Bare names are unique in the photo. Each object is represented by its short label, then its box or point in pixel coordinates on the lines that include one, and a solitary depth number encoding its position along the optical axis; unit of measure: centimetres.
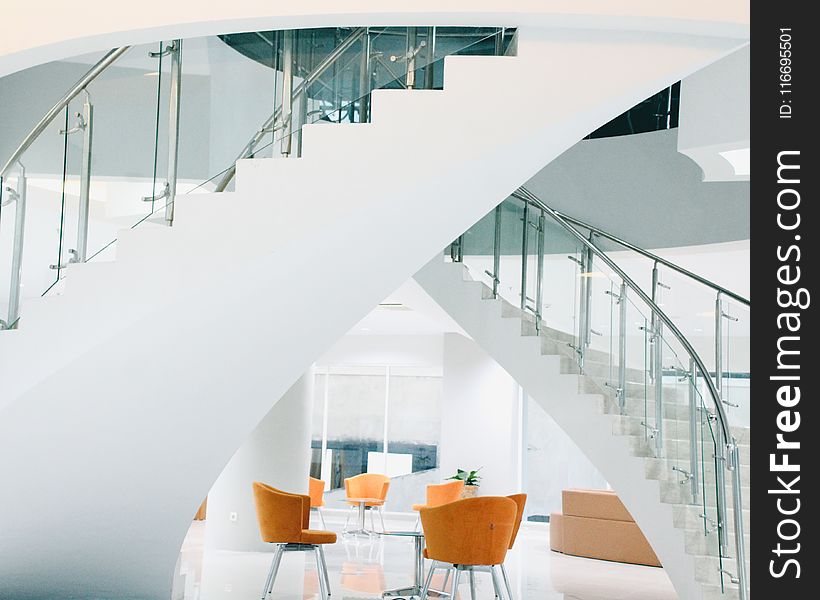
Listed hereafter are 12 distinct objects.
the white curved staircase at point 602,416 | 670
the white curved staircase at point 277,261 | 442
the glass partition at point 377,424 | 1659
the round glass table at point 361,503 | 1255
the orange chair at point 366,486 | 1324
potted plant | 1453
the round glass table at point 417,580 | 818
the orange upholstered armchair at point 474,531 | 697
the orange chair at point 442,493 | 1179
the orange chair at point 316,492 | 1259
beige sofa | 1079
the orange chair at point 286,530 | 788
